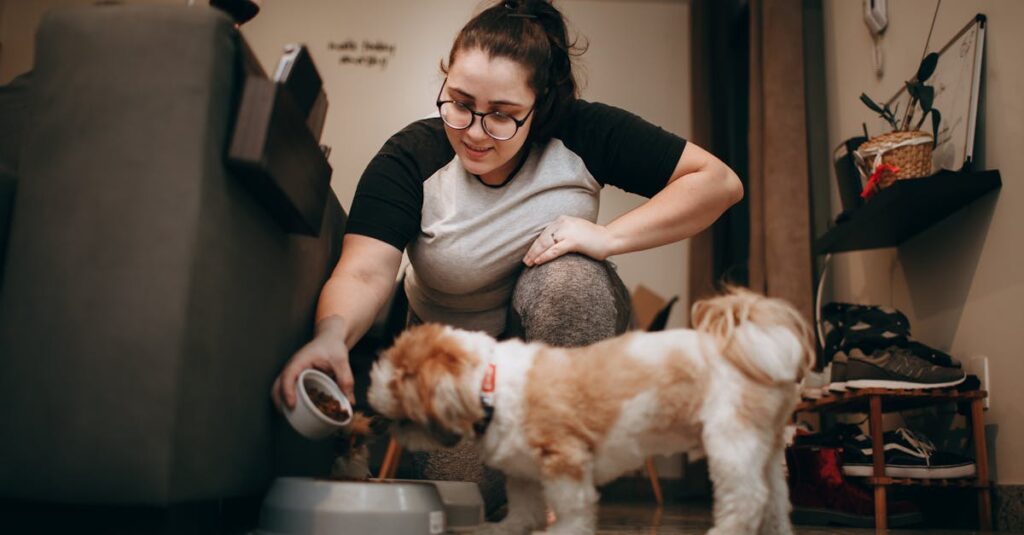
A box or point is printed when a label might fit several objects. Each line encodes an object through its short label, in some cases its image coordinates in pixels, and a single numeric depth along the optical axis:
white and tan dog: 1.03
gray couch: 0.98
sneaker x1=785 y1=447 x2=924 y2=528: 2.10
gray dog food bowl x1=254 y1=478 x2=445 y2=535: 1.13
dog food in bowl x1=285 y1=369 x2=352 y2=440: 1.18
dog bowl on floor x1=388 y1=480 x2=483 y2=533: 1.37
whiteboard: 2.11
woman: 1.47
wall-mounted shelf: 2.04
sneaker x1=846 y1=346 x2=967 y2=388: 2.02
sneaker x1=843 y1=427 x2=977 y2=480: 2.01
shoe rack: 1.97
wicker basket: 2.17
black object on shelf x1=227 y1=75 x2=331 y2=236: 1.08
